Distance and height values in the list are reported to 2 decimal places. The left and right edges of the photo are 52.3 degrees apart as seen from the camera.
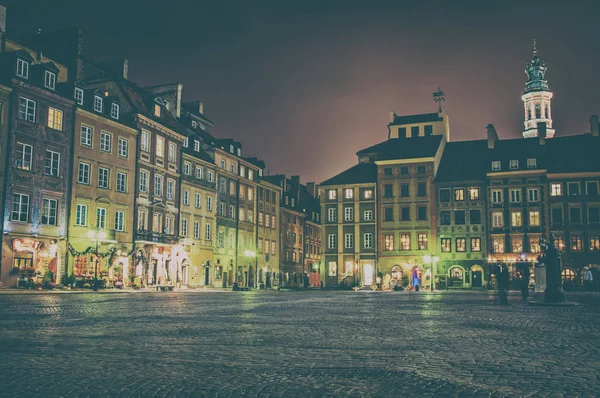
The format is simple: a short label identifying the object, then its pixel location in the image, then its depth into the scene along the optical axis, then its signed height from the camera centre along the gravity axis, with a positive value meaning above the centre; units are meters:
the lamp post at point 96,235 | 41.56 +2.68
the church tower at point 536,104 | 119.38 +33.52
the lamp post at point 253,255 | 63.96 +2.08
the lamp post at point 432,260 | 62.69 +1.58
